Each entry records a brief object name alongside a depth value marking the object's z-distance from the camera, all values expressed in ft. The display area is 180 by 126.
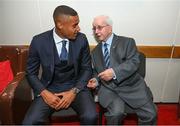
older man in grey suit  4.62
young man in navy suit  4.44
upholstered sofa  4.16
